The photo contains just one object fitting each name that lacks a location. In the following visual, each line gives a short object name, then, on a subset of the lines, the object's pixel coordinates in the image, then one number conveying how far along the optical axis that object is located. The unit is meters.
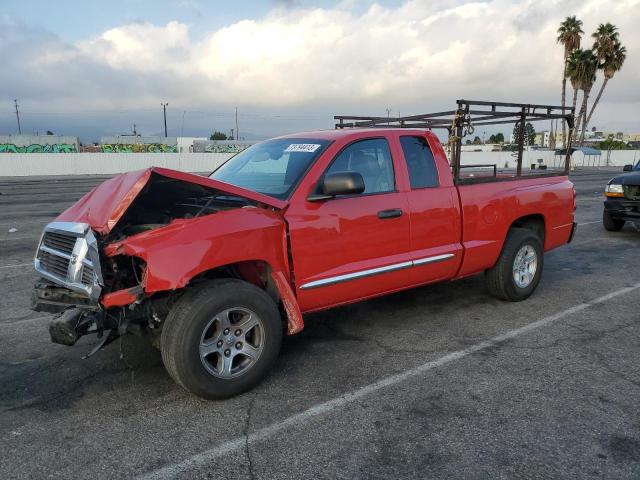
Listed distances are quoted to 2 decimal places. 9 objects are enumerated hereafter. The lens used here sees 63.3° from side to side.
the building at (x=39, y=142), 45.50
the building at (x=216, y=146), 55.94
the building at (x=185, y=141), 71.69
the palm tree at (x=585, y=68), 49.78
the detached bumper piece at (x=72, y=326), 3.32
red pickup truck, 3.33
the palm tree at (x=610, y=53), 49.41
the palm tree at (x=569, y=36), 51.50
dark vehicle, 9.66
